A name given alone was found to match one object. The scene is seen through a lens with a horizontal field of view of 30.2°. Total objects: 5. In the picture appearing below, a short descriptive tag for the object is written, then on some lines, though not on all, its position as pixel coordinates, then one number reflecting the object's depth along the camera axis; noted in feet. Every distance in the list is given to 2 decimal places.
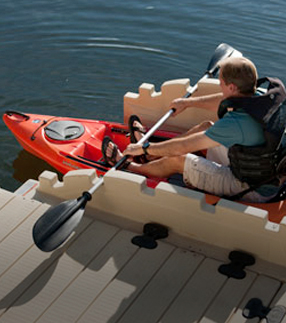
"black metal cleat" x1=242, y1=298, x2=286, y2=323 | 11.26
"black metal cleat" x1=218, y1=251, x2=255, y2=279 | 12.41
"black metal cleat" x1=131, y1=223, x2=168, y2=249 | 13.39
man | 12.69
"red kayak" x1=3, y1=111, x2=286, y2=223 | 17.46
